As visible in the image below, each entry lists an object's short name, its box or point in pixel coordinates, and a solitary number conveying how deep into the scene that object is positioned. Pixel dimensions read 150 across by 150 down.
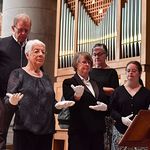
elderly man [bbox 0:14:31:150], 3.64
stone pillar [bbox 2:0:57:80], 7.67
